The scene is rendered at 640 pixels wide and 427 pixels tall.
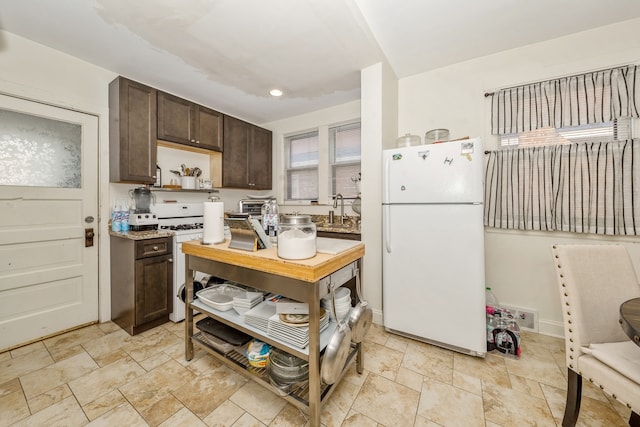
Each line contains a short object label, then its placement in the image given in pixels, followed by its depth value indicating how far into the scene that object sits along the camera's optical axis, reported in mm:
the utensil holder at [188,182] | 3074
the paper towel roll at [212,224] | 1554
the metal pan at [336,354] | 1152
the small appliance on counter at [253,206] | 3400
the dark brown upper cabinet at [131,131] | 2396
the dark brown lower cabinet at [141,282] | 2225
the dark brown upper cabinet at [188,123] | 2717
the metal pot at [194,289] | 1793
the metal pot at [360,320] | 1320
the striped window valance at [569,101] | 1909
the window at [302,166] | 3834
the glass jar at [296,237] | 1187
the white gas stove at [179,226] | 2477
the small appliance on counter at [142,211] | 2500
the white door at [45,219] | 2027
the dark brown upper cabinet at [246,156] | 3447
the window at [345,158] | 3439
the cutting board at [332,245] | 1342
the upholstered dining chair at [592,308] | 1150
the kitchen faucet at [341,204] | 3320
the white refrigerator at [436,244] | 1835
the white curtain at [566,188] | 1911
